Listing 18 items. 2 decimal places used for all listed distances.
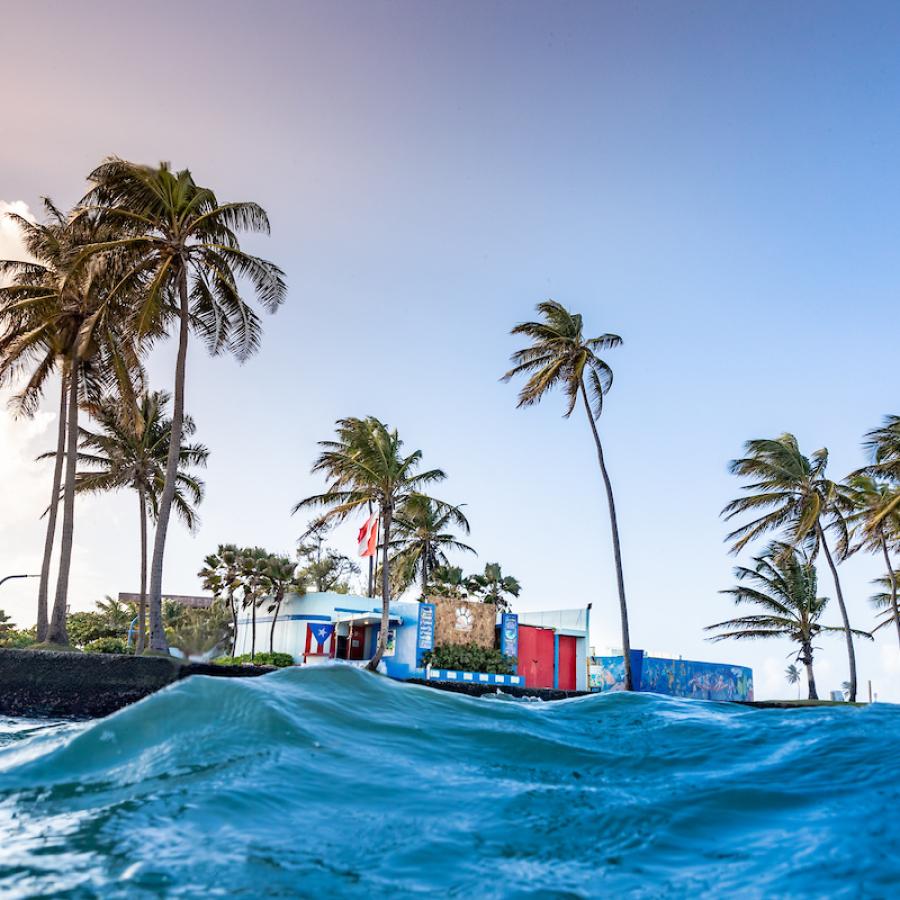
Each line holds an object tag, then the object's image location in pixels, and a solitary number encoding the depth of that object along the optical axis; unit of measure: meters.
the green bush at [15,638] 26.74
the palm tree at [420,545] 32.84
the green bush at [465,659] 24.41
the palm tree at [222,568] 34.41
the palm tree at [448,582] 36.28
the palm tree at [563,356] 22.53
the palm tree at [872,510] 24.95
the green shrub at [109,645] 30.03
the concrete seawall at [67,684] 6.51
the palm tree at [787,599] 29.02
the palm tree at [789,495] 25.53
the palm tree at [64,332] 15.38
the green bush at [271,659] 28.60
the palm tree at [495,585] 37.00
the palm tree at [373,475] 23.94
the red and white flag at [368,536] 25.17
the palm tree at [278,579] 33.09
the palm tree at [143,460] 25.05
